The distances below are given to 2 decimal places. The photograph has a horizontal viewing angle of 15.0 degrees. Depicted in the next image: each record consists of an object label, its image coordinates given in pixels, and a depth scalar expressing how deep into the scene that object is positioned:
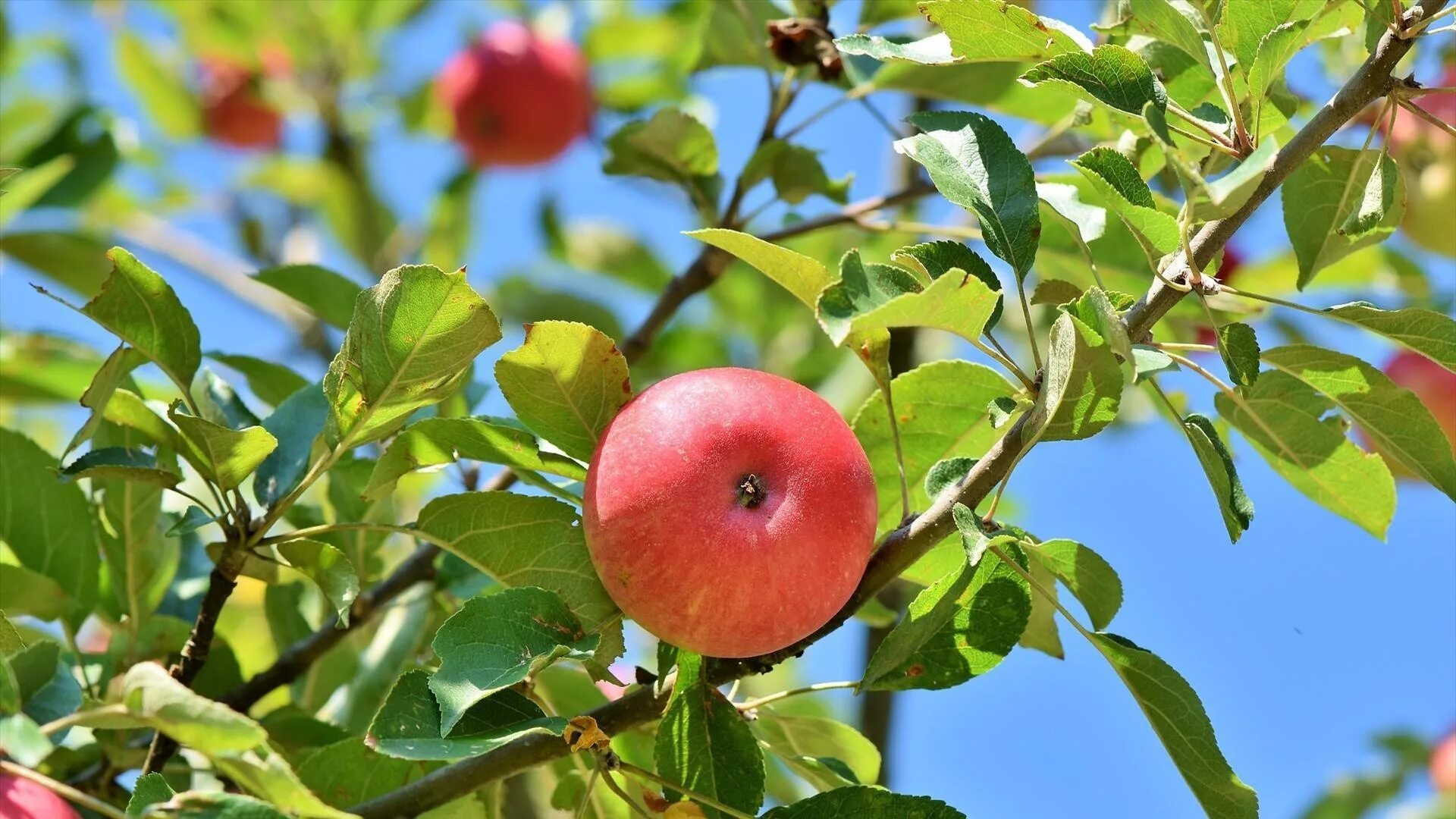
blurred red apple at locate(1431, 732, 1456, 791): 2.04
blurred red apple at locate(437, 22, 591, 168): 2.84
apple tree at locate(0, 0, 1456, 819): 1.28
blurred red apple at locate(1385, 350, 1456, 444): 1.98
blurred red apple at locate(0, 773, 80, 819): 1.27
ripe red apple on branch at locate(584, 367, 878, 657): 1.28
